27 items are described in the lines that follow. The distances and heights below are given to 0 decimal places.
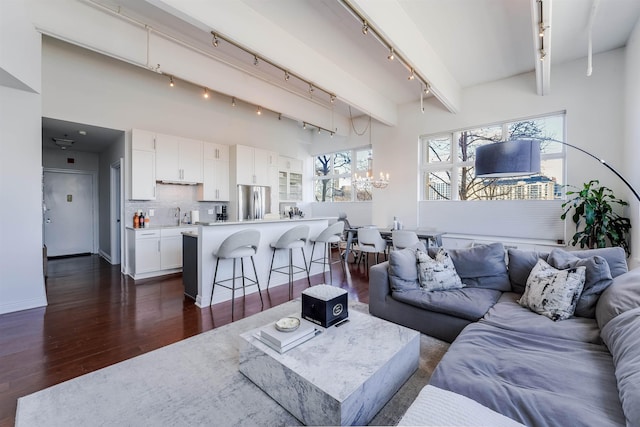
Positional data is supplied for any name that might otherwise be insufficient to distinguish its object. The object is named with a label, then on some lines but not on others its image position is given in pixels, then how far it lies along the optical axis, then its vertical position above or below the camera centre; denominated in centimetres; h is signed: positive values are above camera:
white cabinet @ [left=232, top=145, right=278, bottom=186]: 595 +104
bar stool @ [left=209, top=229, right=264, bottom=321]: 324 -45
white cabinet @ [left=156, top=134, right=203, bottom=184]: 500 +96
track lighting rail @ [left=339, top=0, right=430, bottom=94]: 272 +197
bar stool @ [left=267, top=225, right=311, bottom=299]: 392 -45
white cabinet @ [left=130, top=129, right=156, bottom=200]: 471 +77
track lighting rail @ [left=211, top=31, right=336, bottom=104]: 301 +190
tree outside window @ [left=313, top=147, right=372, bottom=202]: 747 +103
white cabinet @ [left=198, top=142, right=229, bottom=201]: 567 +77
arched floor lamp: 253 +49
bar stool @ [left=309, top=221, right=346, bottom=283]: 452 -45
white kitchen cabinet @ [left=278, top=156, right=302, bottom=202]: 723 +85
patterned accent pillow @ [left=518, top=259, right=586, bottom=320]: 205 -62
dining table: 472 -45
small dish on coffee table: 187 -78
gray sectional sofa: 115 -80
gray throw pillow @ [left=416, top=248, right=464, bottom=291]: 274 -63
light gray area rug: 162 -121
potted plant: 376 -11
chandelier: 564 +60
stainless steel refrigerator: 608 +19
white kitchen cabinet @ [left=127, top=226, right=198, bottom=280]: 459 -70
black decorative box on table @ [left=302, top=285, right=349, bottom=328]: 203 -71
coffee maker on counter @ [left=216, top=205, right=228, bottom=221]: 608 -6
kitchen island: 341 -59
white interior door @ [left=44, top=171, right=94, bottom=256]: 616 -7
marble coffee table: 143 -91
